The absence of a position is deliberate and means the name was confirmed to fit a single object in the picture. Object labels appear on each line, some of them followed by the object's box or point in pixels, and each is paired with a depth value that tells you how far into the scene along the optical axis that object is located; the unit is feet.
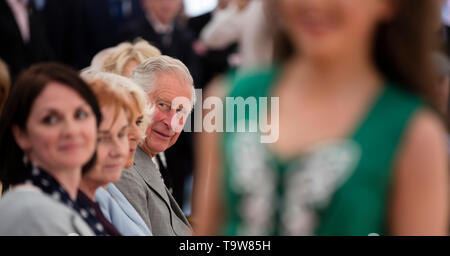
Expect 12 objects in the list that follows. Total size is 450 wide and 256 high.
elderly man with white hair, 17.08
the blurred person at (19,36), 37.45
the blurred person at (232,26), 34.81
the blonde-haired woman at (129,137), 13.45
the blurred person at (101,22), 43.99
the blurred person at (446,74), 20.02
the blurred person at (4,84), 19.89
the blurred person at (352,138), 8.00
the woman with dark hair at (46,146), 11.53
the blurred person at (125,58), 18.54
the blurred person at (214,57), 44.45
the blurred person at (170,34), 38.30
